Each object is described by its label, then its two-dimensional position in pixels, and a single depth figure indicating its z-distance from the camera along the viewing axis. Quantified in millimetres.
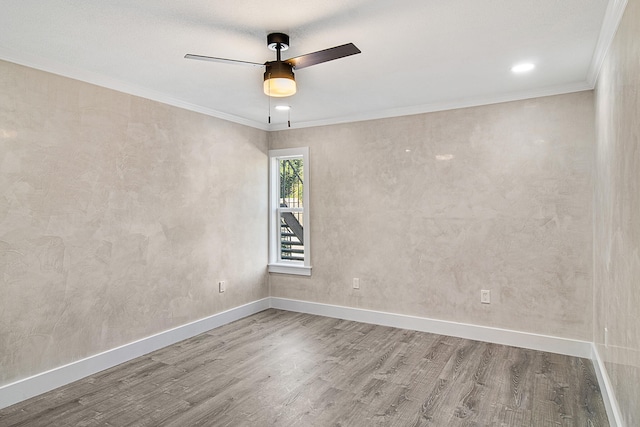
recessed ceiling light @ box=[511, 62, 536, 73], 2958
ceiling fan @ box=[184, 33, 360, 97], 2312
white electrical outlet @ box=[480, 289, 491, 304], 3842
